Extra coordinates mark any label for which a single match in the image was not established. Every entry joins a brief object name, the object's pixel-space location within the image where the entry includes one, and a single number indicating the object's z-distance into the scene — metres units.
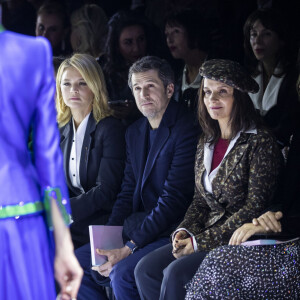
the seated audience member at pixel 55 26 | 9.68
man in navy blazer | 5.77
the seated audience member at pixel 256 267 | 4.60
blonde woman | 6.33
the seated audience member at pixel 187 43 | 7.78
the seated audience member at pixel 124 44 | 8.30
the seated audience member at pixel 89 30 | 8.86
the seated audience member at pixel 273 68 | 6.55
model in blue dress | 2.57
